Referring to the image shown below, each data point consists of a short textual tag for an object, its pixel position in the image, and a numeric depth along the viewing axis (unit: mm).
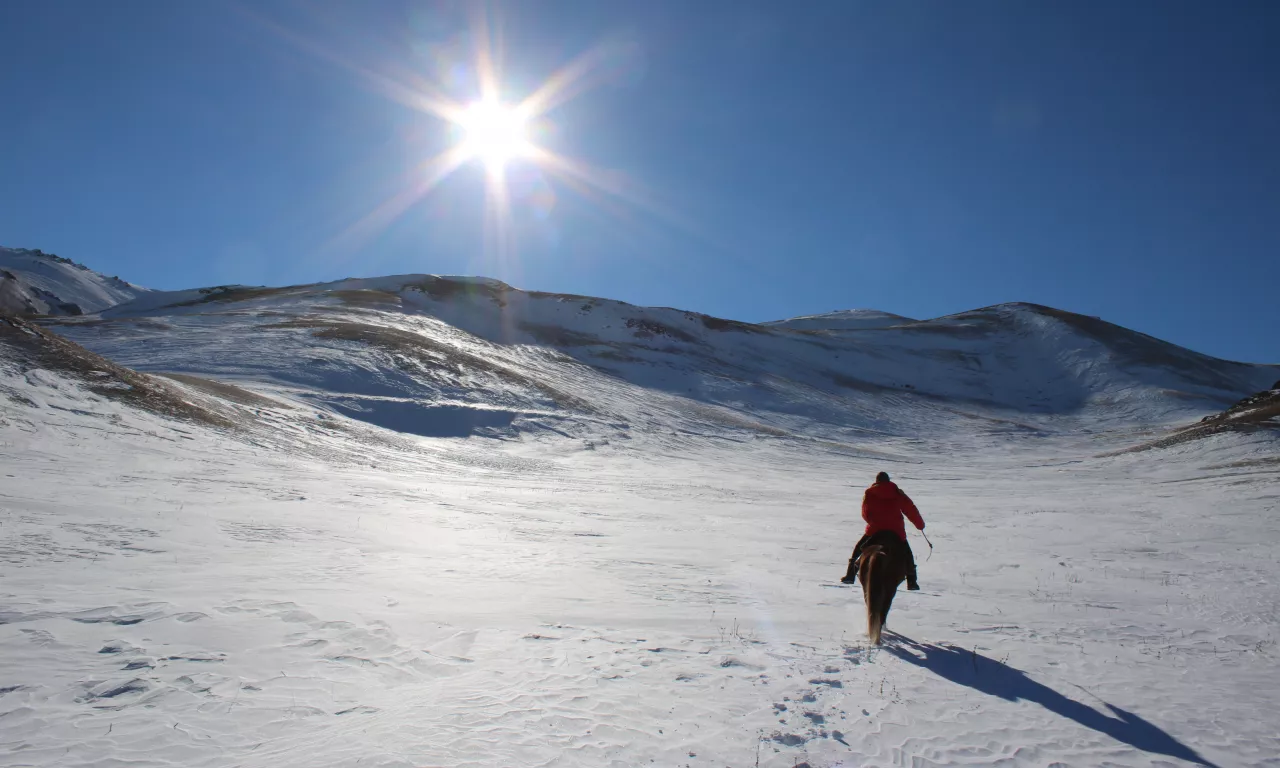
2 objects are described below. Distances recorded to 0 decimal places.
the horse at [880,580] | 8414
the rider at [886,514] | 9133
